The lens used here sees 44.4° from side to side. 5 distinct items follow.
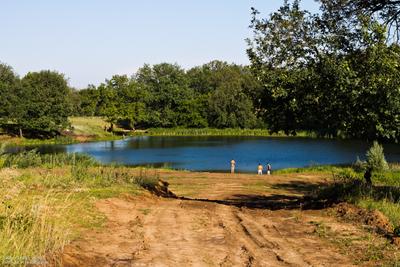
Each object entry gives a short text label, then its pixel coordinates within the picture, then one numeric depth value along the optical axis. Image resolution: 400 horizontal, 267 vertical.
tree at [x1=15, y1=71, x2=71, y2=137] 95.88
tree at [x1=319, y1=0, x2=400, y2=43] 17.05
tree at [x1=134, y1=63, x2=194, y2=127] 134.62
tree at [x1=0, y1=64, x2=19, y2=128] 96.88
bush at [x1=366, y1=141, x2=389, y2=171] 36.38
